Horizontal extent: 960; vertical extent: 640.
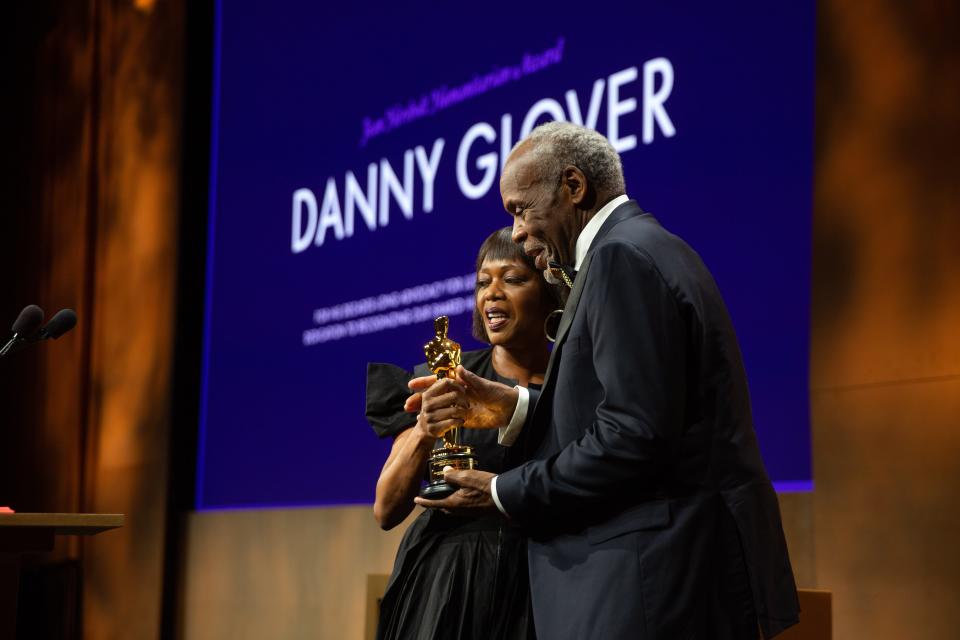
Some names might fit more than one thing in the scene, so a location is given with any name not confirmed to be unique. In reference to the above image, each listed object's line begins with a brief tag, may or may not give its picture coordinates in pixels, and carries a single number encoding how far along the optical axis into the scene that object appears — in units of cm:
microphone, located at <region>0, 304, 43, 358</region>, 259
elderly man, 172
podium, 245
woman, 229
